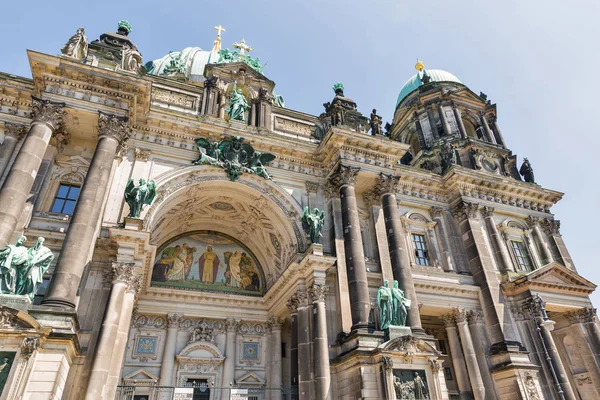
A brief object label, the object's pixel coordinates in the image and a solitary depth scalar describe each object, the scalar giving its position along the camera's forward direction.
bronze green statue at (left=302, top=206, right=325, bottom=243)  17.22
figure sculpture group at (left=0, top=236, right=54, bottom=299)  10.85
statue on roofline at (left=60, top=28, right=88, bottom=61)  16.98
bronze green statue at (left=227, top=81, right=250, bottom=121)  20.14
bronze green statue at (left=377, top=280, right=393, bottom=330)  15.37
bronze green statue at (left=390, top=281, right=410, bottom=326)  15.45
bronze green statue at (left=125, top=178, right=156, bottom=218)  15.13
